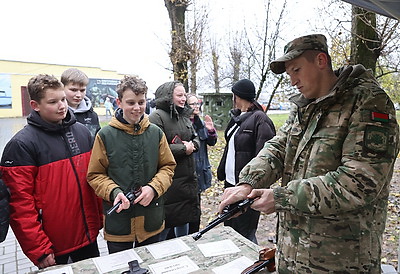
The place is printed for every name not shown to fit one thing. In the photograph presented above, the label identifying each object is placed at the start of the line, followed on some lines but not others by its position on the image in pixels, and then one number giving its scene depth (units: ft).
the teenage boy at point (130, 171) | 7.98
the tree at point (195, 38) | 33.50
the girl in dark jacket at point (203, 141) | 13.33
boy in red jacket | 6.95
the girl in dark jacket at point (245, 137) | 10.82
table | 7.02
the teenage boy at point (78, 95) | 10.84
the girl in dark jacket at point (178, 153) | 10.52
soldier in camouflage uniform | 4.43
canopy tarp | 5.83
